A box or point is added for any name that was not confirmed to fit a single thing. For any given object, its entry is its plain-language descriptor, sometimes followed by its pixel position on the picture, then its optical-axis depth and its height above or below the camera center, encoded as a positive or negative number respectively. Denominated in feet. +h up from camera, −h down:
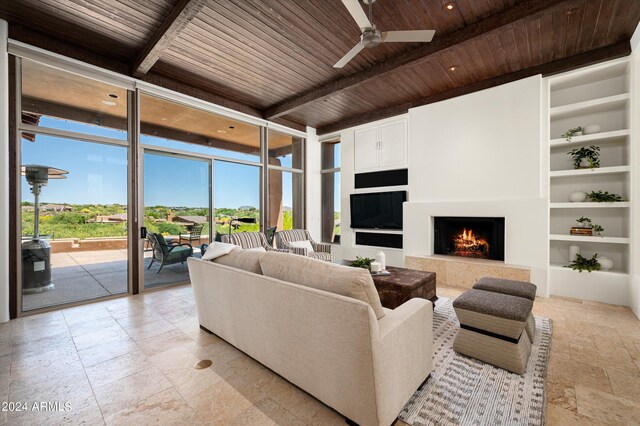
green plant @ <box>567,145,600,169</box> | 12.34 +2.51
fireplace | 14.21 -1.41
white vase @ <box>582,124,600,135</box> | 12.37 +3.67
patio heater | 10.79 -1.48
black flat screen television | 18.31 +0.10
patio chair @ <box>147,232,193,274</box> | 14.12 -2.09
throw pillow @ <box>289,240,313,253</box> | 17.11 -2.05
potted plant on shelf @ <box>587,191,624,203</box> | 11.78 +0.59
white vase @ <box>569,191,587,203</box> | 12.62 +0.63
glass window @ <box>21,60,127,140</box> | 10.78 +4.67
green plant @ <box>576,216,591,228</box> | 12.72 -0.52
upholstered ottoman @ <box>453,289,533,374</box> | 6.59 -2.95
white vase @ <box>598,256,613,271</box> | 11.91 -2.26
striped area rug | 5.26 -3.91
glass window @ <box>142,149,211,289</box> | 13.99 -0.05
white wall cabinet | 18.25 +4.52
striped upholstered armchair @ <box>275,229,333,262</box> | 16.38 -2.10
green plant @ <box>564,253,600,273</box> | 11.99 -2.34
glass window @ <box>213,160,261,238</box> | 16.83 +0.96
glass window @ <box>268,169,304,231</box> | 20.26 +0.90
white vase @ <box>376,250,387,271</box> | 11.62 -2.05
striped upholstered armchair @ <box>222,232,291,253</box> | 15.21 -1.57
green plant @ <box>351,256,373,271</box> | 11.67 -2.21
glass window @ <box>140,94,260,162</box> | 14.02 +4.68
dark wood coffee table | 9.70 -2.73
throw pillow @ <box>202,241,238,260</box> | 8.37 -1.17
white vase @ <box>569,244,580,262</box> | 12.83 -1.91
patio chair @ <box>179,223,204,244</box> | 15.47 -1.24
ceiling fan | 8.09 +5.40
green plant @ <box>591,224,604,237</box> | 12.37 -0.87
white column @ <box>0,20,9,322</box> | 9.78 +1.43
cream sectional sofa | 4.57 -2.32
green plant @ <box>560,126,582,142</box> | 12.71 +3.62
